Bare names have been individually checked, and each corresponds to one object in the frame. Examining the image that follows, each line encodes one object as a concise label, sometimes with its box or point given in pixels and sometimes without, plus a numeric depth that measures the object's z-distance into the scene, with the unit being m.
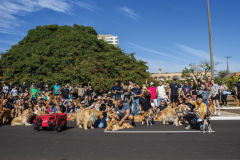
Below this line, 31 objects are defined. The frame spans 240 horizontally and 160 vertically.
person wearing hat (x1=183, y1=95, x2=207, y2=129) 8.09
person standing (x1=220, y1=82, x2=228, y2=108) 16.99
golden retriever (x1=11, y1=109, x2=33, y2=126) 10.58
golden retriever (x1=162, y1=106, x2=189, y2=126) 9.41
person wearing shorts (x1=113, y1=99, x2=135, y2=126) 9.10
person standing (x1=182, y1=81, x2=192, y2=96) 13.22
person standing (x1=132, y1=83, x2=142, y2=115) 11.99
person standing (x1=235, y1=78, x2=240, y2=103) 14.43
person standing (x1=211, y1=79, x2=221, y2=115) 12.32
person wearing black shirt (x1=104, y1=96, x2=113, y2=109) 13.01
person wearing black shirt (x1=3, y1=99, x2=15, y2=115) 11.79
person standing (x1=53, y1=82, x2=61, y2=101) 16.30
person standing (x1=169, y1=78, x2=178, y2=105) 13.56
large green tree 20.42
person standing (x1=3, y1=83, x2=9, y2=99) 16.98
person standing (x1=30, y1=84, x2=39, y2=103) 15.72
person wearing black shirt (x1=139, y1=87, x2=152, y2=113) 11.39
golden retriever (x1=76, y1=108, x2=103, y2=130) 9.23
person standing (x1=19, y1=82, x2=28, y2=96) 17.20
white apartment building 167.50
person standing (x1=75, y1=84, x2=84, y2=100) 15.64
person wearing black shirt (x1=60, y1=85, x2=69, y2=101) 15.30
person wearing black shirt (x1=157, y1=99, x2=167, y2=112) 11.38
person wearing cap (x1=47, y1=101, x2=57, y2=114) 10.74
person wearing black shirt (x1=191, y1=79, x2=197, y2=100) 13.29
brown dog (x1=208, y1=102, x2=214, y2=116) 11.50
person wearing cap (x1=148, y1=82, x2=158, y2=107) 13.17
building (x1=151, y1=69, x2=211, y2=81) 108.25
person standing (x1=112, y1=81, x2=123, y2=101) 13.09
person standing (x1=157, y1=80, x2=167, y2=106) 12.72
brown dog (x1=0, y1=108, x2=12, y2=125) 10.83
